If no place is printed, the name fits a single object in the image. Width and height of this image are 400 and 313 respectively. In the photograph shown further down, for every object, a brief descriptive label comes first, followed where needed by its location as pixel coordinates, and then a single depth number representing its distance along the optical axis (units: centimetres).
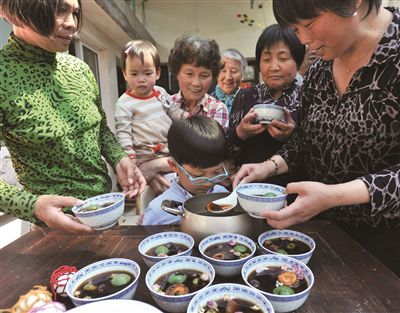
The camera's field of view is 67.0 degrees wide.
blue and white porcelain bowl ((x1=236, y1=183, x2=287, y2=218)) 107
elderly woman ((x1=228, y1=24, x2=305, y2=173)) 175
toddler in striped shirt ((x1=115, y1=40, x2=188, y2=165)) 220
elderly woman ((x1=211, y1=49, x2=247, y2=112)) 348
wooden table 89
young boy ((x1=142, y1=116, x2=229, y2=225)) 152
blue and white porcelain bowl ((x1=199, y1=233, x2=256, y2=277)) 97
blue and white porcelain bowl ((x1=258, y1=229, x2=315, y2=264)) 102
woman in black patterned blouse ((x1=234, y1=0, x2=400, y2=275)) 108
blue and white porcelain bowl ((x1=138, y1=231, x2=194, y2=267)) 111
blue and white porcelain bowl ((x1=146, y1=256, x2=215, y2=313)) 83
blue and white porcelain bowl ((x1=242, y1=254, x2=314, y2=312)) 81
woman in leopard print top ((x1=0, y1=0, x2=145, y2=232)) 117
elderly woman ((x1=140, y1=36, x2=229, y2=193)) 207
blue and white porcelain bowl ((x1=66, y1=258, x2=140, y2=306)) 83
